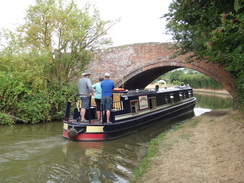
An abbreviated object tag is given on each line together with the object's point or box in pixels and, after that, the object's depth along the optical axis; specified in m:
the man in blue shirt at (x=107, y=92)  6.54
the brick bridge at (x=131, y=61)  12.42
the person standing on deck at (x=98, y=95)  6.94
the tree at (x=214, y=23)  3.11
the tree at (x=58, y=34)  10.09
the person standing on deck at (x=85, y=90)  6.55
